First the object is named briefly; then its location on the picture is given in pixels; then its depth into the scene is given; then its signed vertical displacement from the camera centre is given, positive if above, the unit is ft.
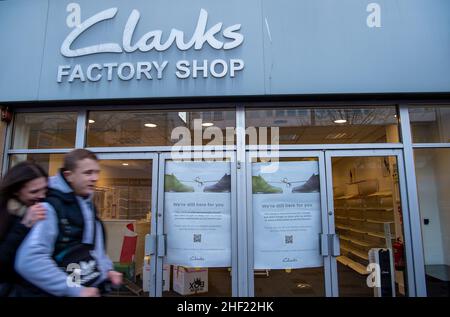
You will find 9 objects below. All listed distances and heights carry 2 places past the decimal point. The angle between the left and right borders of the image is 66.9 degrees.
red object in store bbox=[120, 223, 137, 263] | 15.08 -1.57
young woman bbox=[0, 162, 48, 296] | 5.66 +0.03
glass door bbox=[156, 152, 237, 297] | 14.15 -0.69
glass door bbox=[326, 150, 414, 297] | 14.16 -0.60
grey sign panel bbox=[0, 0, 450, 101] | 14.20 +6.86
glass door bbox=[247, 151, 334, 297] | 14.07 -0.60
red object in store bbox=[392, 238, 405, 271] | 14.26 -1.84
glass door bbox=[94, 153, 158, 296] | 14.71 +0.26
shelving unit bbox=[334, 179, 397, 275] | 14.66 -0.49
